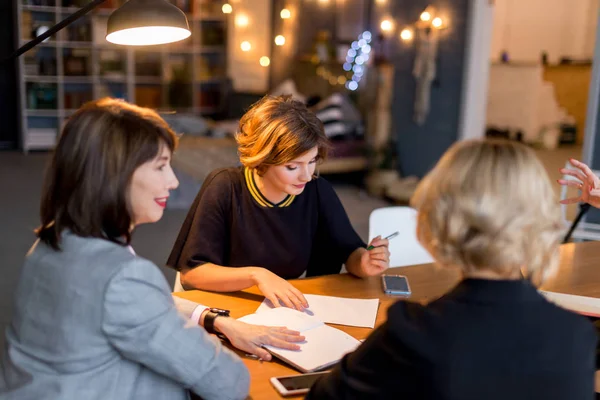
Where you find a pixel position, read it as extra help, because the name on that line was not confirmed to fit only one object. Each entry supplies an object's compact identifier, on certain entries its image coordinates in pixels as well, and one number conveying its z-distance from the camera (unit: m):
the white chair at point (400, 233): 2.57
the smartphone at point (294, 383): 1.37
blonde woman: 1.00
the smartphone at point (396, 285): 1.98
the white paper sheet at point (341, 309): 1.75
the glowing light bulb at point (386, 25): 6.77
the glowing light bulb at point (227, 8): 8.62
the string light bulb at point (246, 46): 8.91
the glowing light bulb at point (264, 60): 9.04
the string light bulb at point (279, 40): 8.66
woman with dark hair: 1.18
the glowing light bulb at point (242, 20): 8.82
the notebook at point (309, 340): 1.50
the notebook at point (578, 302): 1.79
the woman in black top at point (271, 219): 1.99
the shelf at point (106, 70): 8.31
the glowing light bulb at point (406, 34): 6.50
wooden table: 1.85
